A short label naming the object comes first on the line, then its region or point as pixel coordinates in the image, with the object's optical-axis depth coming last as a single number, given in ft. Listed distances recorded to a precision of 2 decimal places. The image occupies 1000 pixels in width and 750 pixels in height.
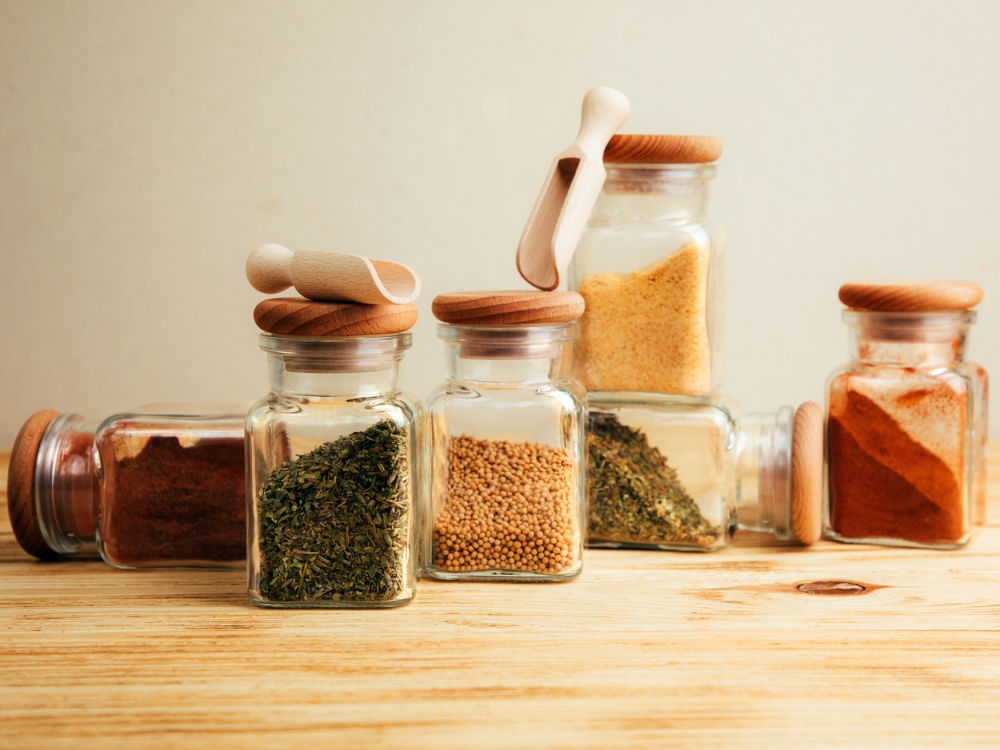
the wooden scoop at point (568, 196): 2.37
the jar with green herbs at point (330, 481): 2.07
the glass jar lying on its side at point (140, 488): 2.39
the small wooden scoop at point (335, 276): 1.97
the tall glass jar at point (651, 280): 2.50
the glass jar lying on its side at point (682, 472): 2.56
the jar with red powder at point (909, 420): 2.52
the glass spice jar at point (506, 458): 2.28
